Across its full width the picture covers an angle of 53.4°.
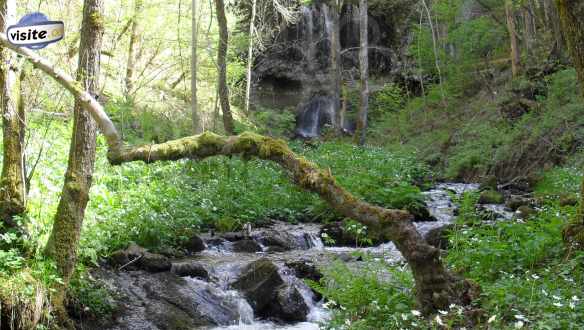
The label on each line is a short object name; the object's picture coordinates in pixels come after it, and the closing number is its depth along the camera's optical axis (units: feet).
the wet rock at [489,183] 48.64
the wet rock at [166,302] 23.26
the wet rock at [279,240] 35.32
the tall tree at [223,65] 56.65
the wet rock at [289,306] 25.55
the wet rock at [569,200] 32.50
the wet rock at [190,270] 28.07
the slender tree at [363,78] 74.69
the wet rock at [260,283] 26.32
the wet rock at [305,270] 28.84
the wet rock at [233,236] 35.26
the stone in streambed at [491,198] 43.62
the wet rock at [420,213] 41.47
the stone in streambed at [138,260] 27.20
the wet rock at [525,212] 34.03
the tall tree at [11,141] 21.91
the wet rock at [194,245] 32.81
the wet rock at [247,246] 34.00
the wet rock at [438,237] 32.17
